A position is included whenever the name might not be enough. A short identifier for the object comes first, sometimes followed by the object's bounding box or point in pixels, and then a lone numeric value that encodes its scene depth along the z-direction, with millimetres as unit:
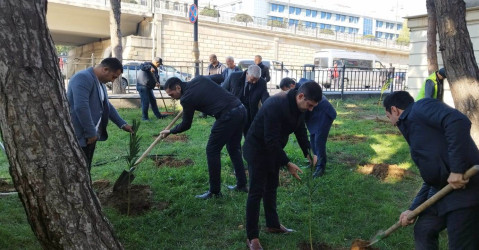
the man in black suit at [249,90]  6113
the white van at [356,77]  17406
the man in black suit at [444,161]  2410
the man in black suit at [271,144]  3361
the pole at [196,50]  13898
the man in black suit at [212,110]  4656
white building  68188
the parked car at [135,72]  15673
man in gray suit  3955
